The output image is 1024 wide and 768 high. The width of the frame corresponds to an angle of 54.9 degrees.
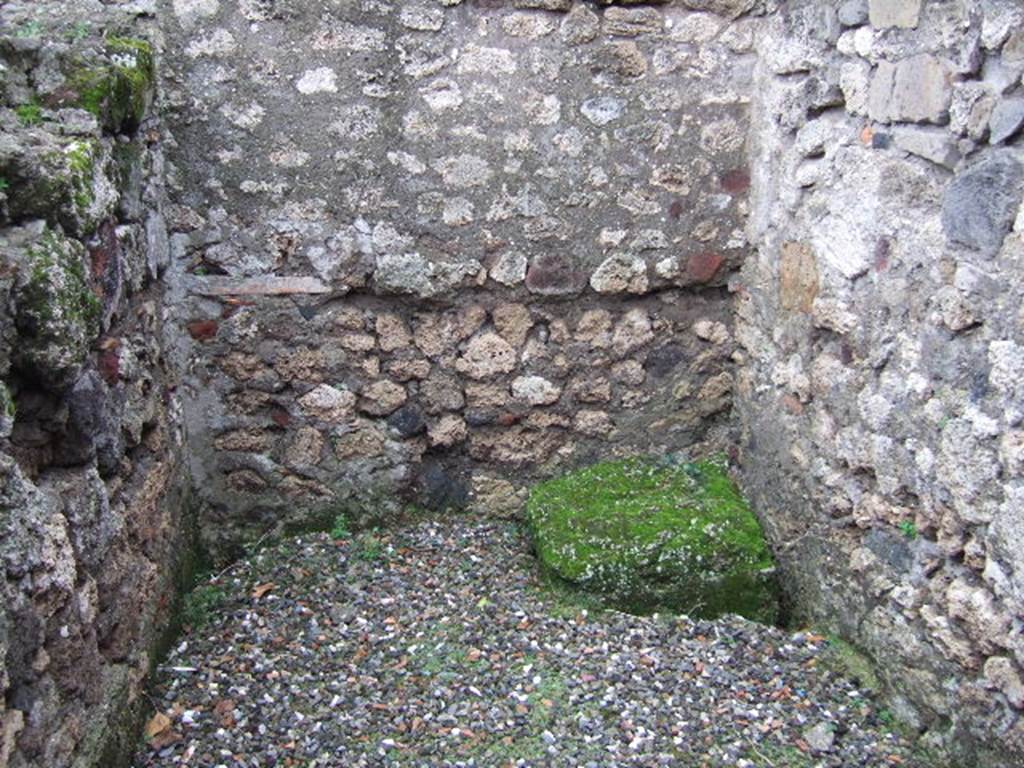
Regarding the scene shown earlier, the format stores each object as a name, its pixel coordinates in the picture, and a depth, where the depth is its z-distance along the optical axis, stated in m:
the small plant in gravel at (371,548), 3.43
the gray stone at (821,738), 2.57
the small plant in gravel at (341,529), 3.55
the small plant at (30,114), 2.42
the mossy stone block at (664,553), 3.13
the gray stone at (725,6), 3.27
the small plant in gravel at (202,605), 3.07
